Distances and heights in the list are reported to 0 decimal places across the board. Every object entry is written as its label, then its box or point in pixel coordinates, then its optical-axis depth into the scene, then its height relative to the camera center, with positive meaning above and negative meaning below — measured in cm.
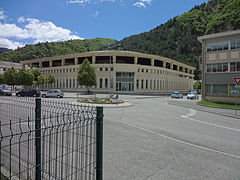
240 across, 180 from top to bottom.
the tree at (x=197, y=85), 11816 +207
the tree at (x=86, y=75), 5069 +368
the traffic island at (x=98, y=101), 2395 -207
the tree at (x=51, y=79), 6721 +317
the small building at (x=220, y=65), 2633 +392
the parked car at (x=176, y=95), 4524 -202
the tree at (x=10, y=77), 5800 +331
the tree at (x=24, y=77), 5350 +306
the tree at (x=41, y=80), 6185 +254
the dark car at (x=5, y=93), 3418 -139
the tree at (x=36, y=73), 6812 +558
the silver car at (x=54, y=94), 3623 -161
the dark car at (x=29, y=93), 3556 -140
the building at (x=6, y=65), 8935 +1225
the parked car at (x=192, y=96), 4182 -209
